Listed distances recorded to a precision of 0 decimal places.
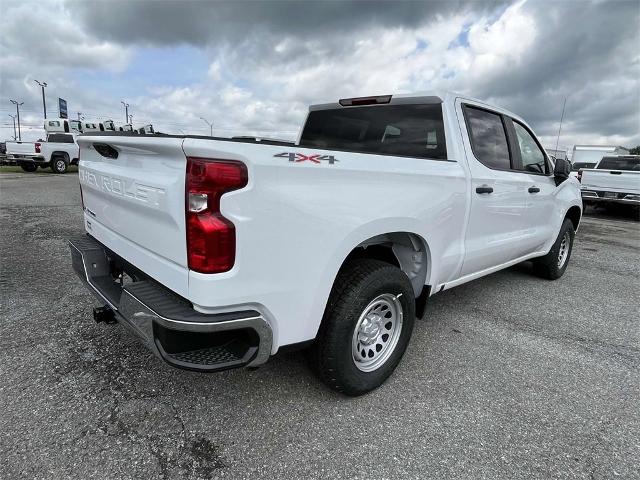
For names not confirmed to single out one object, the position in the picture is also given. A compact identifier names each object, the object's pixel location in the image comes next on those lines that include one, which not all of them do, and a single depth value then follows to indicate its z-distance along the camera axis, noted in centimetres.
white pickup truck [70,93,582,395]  179
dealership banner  5909
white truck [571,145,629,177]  2458
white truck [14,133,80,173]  2115
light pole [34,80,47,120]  5272
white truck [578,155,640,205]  1139
